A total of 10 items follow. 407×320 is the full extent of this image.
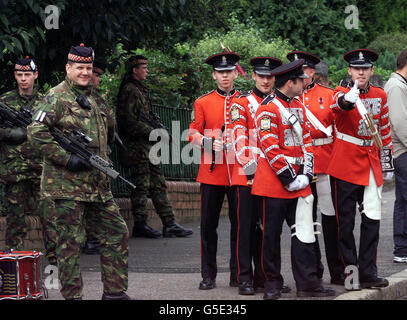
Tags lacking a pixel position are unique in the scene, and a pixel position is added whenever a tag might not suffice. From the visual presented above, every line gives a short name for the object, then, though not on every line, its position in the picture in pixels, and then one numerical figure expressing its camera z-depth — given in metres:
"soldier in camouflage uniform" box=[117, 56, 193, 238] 26.56
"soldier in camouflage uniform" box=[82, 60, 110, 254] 21.56
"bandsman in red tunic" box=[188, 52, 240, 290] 19.03
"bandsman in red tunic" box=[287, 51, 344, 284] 19.36
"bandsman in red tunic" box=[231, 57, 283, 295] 18.17
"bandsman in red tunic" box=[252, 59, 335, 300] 17.28
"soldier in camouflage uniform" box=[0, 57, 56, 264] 21.12
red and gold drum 16.58
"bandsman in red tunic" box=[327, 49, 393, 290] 18.72
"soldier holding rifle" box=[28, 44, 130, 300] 16.36
